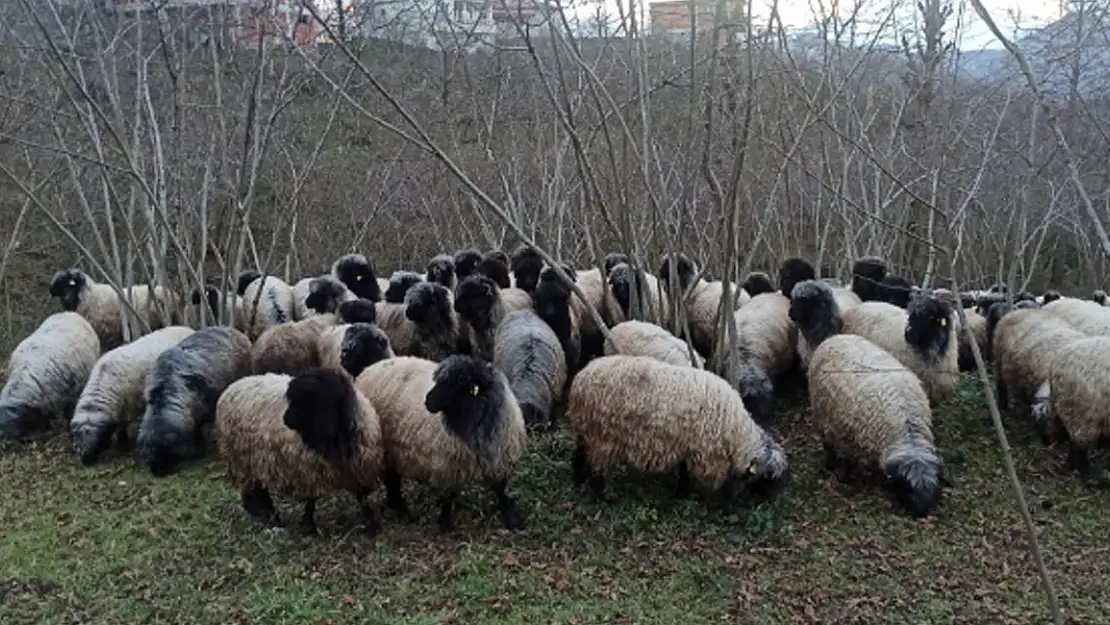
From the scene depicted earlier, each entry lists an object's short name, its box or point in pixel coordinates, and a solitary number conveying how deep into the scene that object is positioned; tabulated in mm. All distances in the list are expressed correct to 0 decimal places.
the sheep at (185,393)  8555
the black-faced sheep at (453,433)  6691
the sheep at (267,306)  11703
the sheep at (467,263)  12073
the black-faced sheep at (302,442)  6582
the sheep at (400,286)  11375
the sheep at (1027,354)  8672
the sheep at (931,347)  8602
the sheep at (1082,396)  7633
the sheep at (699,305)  10680
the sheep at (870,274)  11059
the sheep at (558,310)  9750
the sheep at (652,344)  8555
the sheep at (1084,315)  9414
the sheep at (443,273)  12289
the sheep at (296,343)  9555
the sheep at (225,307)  10750
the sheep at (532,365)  8555
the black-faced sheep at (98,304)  13227
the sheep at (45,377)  9734
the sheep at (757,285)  12352
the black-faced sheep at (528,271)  11641
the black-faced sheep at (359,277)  12516
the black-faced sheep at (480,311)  9766
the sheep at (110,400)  8984
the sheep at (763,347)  8914
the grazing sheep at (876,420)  7098
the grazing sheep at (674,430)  7020
